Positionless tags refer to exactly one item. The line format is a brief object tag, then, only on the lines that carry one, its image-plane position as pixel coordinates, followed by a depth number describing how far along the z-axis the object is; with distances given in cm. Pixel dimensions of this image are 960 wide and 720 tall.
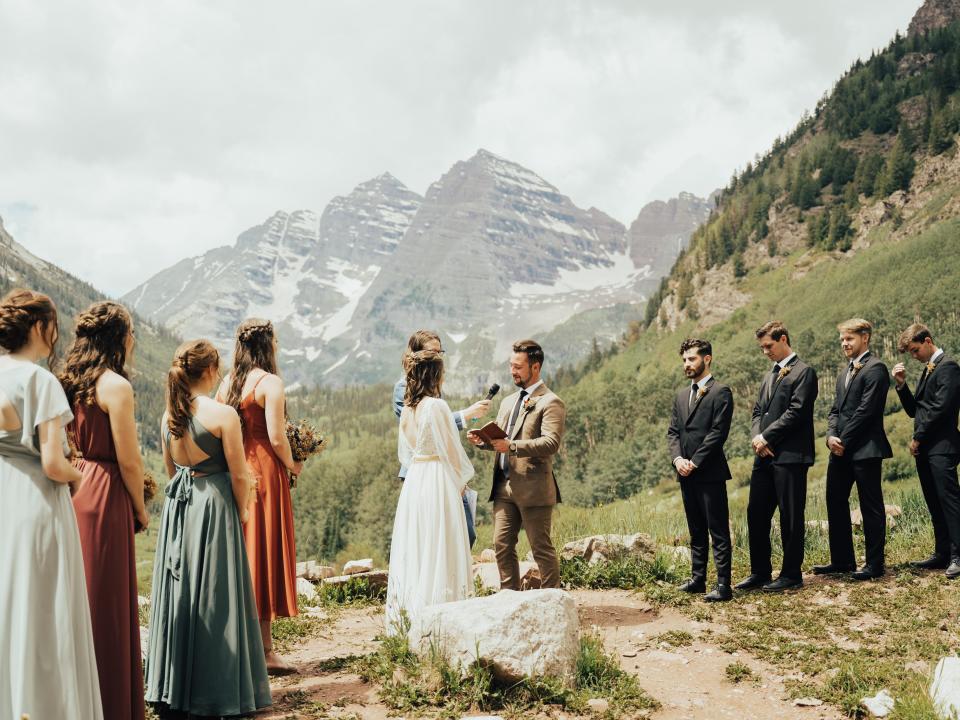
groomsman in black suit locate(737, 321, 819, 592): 795
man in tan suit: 714
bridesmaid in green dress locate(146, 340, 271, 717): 471
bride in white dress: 633
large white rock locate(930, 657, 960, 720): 447
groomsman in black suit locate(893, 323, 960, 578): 795
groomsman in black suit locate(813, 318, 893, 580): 798
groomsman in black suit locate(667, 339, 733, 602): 792
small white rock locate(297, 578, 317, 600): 912
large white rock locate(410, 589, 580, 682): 530
